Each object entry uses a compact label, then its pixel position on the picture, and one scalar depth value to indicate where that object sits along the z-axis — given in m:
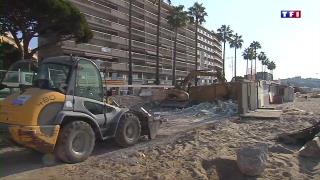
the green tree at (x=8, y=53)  21.22
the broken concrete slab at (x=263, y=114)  12.16
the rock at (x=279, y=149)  6.82
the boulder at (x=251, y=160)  5.24
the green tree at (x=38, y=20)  21.28
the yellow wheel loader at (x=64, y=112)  5.25
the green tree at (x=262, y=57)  82.96
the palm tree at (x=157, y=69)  30.63
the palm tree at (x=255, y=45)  74.77
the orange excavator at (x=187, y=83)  16.68
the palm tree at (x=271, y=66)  90.49
